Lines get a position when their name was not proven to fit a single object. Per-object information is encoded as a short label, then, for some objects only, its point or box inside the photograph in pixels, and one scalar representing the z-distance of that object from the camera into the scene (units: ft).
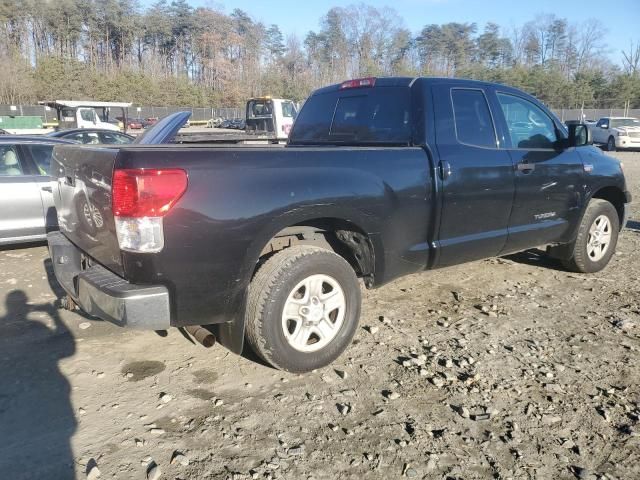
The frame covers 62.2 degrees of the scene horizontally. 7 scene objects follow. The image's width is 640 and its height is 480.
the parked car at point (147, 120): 166.30
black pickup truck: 9.12
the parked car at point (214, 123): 191.08
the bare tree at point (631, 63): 225.76
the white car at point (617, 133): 80.59
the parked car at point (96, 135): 38.16
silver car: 20.27
